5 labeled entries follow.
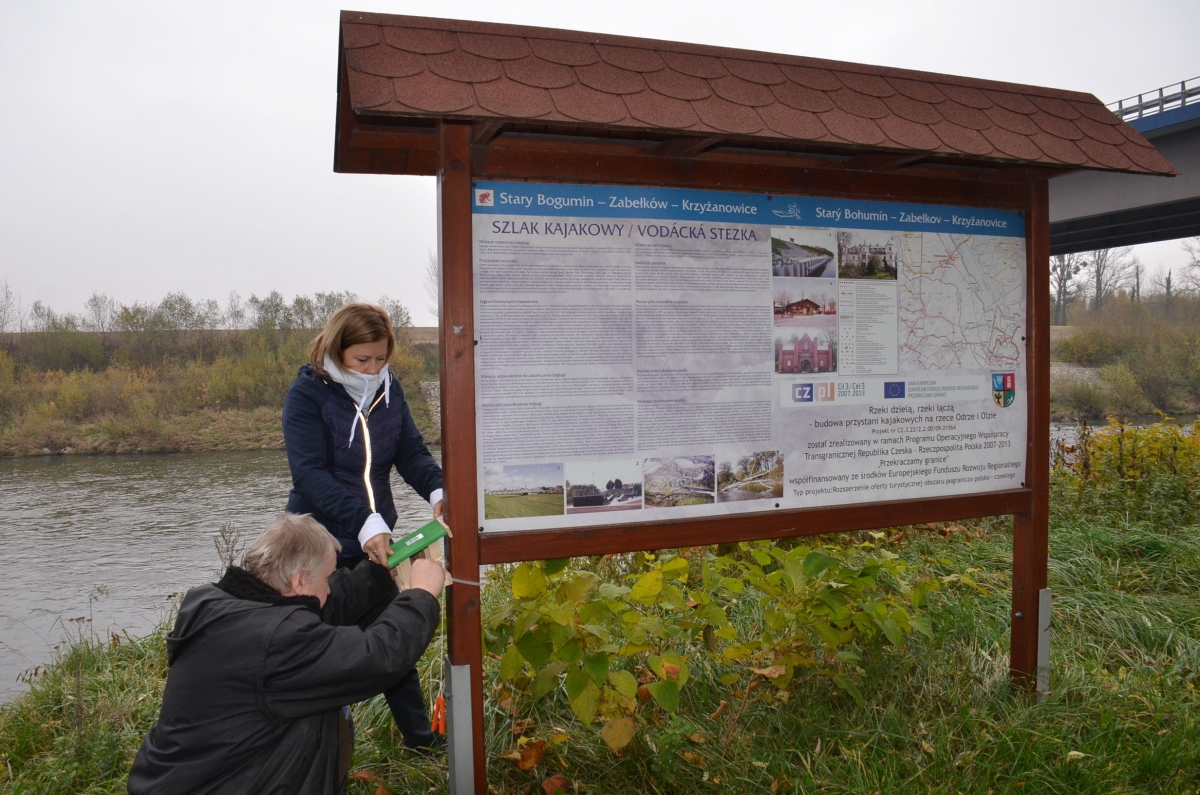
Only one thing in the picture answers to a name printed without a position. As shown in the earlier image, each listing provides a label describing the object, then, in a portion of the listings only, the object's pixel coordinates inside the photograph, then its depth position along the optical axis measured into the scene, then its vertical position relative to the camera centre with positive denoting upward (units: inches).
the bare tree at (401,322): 761.8 +58.3
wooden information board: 93.7 +12.9
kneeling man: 71.9 -29.0
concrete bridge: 540.1 +141.7
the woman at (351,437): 101.3 -8.2
